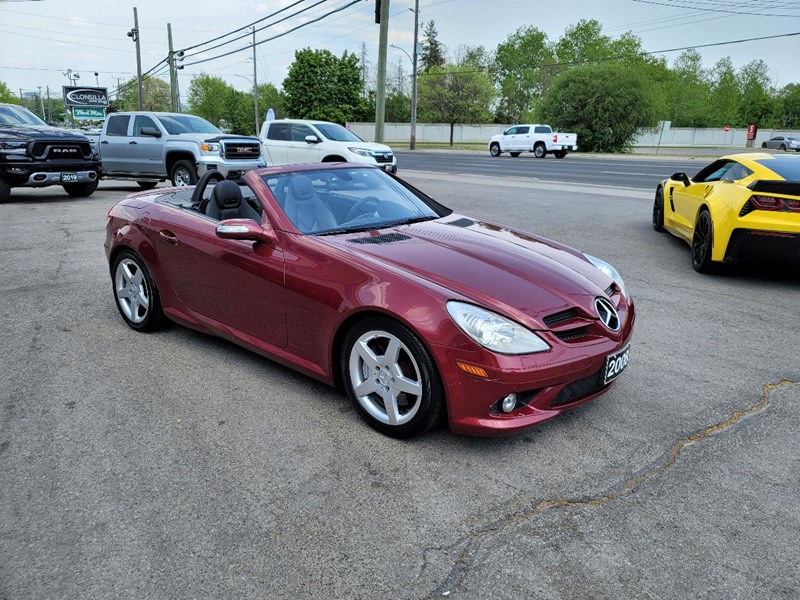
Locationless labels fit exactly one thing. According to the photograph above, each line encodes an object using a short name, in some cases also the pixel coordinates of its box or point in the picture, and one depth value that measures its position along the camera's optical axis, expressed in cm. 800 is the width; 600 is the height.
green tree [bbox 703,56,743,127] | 8019
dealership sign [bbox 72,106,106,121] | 5109
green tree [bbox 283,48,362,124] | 7412
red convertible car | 299
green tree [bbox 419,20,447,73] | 10206
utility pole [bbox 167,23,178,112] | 3969
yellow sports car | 639
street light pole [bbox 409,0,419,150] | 4406
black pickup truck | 1211
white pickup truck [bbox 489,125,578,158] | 3662
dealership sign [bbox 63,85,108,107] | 5034
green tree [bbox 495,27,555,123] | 9869
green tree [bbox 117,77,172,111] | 10256
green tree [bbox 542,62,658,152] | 4494
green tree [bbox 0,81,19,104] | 12675
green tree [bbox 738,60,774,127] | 8244
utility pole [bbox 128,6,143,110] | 4327
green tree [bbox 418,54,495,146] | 6619
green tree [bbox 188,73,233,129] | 9569
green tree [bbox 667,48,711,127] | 7800
